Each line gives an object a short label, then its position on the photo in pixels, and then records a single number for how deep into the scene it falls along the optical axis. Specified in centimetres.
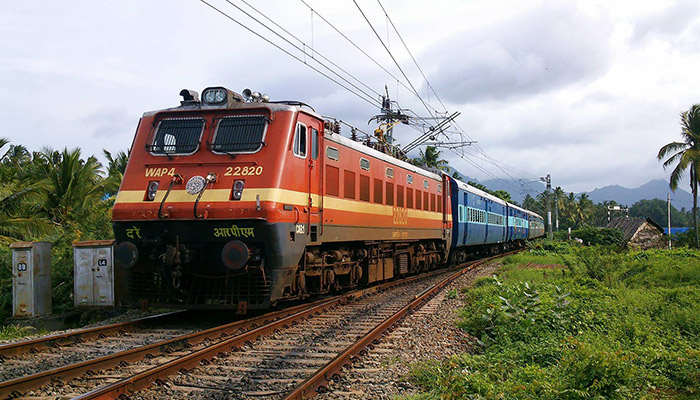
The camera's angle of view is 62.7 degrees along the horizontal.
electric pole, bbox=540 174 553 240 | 5071
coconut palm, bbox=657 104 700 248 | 3150
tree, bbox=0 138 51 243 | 1608
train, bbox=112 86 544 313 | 885
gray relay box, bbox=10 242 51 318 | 1062
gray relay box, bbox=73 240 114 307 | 1073
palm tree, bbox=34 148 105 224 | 2089
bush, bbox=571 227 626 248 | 3178
